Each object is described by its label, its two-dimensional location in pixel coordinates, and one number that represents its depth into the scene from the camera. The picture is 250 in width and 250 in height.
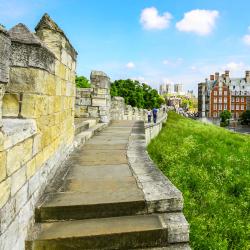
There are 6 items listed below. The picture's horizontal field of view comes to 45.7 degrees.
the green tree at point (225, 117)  81.19
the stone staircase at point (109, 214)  2.85
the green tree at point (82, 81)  48.30
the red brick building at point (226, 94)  85.75
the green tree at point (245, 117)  79.25
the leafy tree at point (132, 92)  50.38
